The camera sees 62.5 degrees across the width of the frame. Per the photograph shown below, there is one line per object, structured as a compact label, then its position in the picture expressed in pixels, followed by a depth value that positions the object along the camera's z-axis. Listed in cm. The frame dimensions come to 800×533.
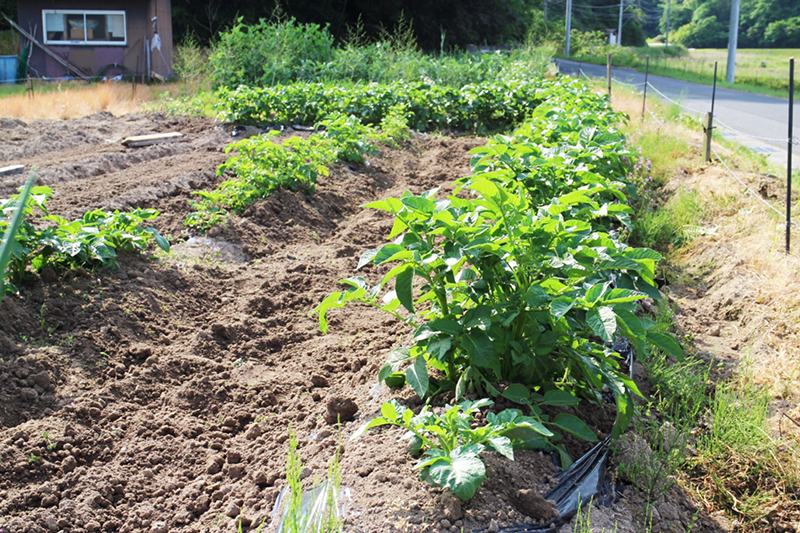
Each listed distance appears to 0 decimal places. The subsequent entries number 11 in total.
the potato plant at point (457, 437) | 205
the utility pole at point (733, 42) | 2377
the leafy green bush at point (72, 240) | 395
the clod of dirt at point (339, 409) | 305
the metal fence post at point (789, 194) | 506
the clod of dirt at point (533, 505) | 228
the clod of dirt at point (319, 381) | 358
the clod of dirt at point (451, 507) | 216
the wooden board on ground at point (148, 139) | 915
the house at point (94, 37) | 1927
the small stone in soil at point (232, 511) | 259
